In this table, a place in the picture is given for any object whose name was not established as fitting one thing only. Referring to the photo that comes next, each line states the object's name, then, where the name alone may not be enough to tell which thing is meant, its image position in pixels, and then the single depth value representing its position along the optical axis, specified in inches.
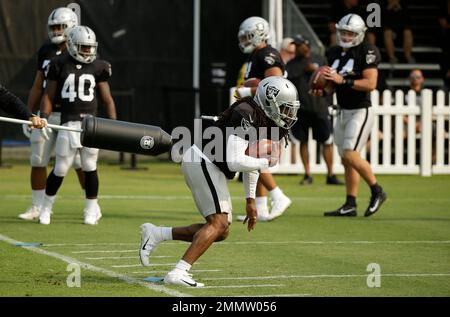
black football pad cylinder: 700.7
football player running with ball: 661.9
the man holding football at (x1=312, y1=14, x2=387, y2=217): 1058.1
